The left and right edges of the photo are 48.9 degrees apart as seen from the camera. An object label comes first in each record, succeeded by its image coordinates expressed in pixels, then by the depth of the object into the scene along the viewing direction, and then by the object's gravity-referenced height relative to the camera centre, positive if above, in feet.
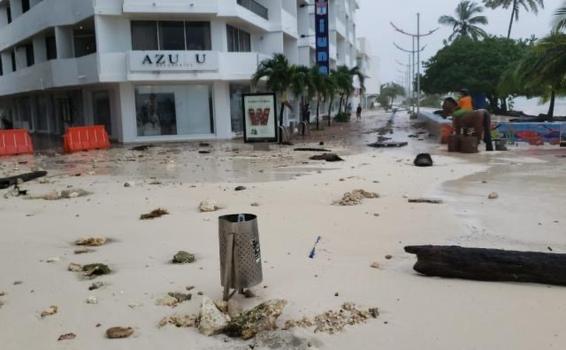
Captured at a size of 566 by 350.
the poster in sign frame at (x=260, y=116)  77.15 -2.92
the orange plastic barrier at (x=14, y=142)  80.84 -5.64
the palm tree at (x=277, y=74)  92.53 +2.65
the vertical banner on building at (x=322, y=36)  139.44 +12.25
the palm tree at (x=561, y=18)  65.57 +6.93
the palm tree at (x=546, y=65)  66.54 +2.16
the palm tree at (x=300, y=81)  92.73 +1.57
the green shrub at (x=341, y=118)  171.05 -7.54
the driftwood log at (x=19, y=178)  46.75 -6.26
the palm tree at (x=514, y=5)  206.08 +26.75
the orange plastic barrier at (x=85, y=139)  83.10 -5.68
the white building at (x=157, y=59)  94.68 +5.67
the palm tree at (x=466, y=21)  250.16 +26.42
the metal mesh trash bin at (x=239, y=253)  18.02 -4.64
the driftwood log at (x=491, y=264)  19.27 -5.63
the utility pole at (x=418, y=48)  191.72 +12.33
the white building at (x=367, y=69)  349.41 +13.04
